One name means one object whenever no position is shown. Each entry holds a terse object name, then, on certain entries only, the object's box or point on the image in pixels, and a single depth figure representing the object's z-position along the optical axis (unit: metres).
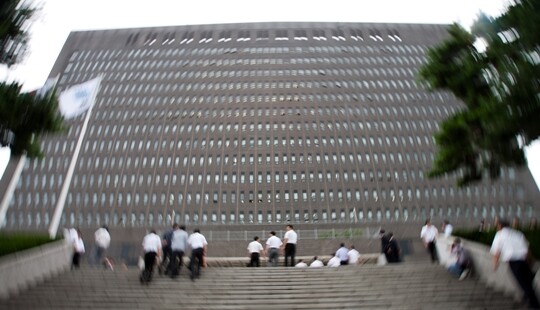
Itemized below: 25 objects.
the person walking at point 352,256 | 17.28
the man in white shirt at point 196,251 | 12.61
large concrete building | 64.44
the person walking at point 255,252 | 16.22
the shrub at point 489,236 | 9.70
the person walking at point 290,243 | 15.42
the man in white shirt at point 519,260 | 7.90
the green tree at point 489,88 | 10.37
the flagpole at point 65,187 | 19.23
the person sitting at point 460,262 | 11.92
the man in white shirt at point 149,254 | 11.96
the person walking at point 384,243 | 16.99
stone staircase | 9.73
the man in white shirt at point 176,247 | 12.57
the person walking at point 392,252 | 16.91
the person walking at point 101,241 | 15.79
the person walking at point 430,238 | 15.34
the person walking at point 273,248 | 16.34
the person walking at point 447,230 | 15.02
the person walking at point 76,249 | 14.81
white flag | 15.70
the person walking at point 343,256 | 16.83
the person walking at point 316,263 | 16.46
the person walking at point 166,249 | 13.05
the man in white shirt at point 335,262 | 16.33
